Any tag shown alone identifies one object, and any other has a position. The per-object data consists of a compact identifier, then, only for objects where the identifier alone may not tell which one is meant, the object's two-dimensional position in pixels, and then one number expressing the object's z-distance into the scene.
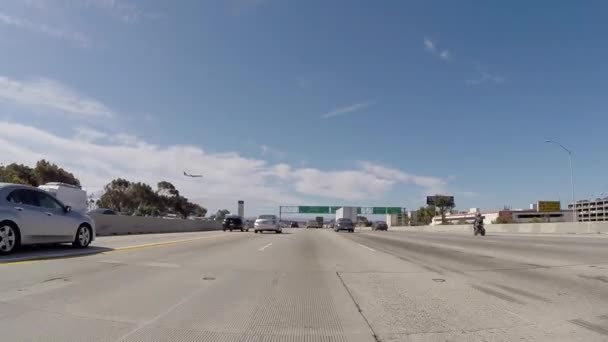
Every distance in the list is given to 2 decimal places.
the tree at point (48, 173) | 76.06
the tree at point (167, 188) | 116.20
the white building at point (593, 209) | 166.68
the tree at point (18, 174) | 65.82
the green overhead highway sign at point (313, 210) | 134.06
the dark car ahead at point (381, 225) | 70.88
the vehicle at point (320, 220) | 119.38
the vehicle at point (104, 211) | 37.06
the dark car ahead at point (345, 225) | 53.28
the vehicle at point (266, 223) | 39.28
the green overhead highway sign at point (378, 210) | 139.62
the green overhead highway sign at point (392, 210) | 140.07
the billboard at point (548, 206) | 96.69
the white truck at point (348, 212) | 103.50
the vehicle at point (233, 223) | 45.88
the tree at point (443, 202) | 156.00
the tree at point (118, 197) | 103.94
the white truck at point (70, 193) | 29.39
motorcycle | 36.56
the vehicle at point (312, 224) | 102.98
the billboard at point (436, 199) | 158.62
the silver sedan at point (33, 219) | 11.36
